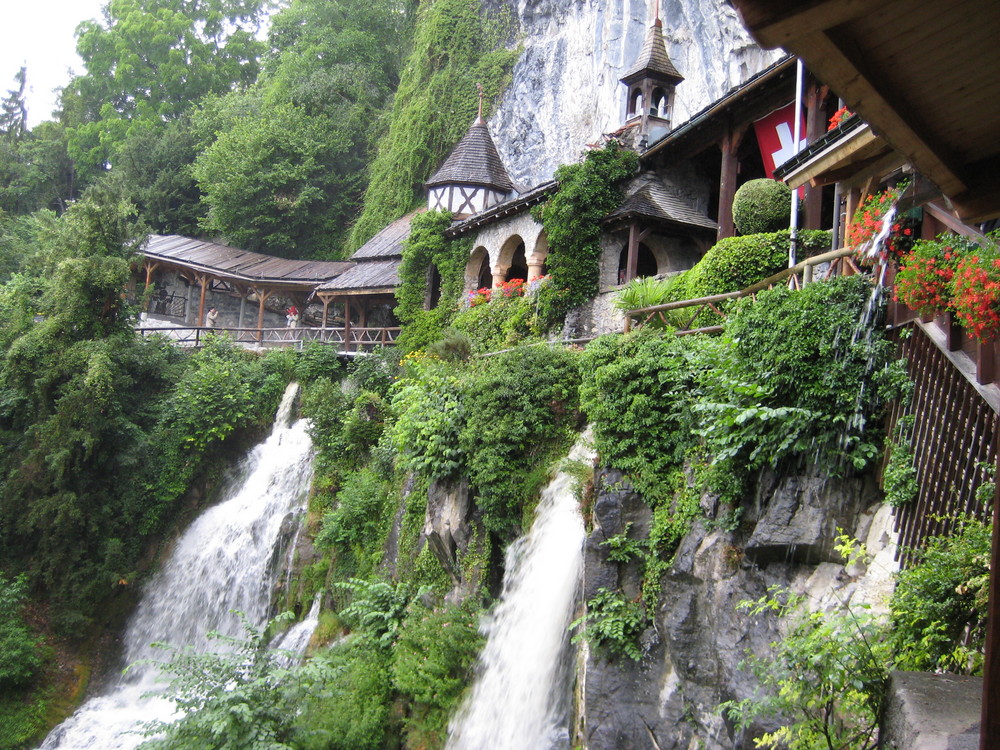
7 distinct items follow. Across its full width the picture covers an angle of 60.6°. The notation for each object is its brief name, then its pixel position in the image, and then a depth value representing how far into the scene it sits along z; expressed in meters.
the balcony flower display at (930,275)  6.59
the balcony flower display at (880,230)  7.80
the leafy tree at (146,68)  46.41
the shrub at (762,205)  15.60
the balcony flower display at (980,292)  5.73
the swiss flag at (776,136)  15.75
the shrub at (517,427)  12.33
